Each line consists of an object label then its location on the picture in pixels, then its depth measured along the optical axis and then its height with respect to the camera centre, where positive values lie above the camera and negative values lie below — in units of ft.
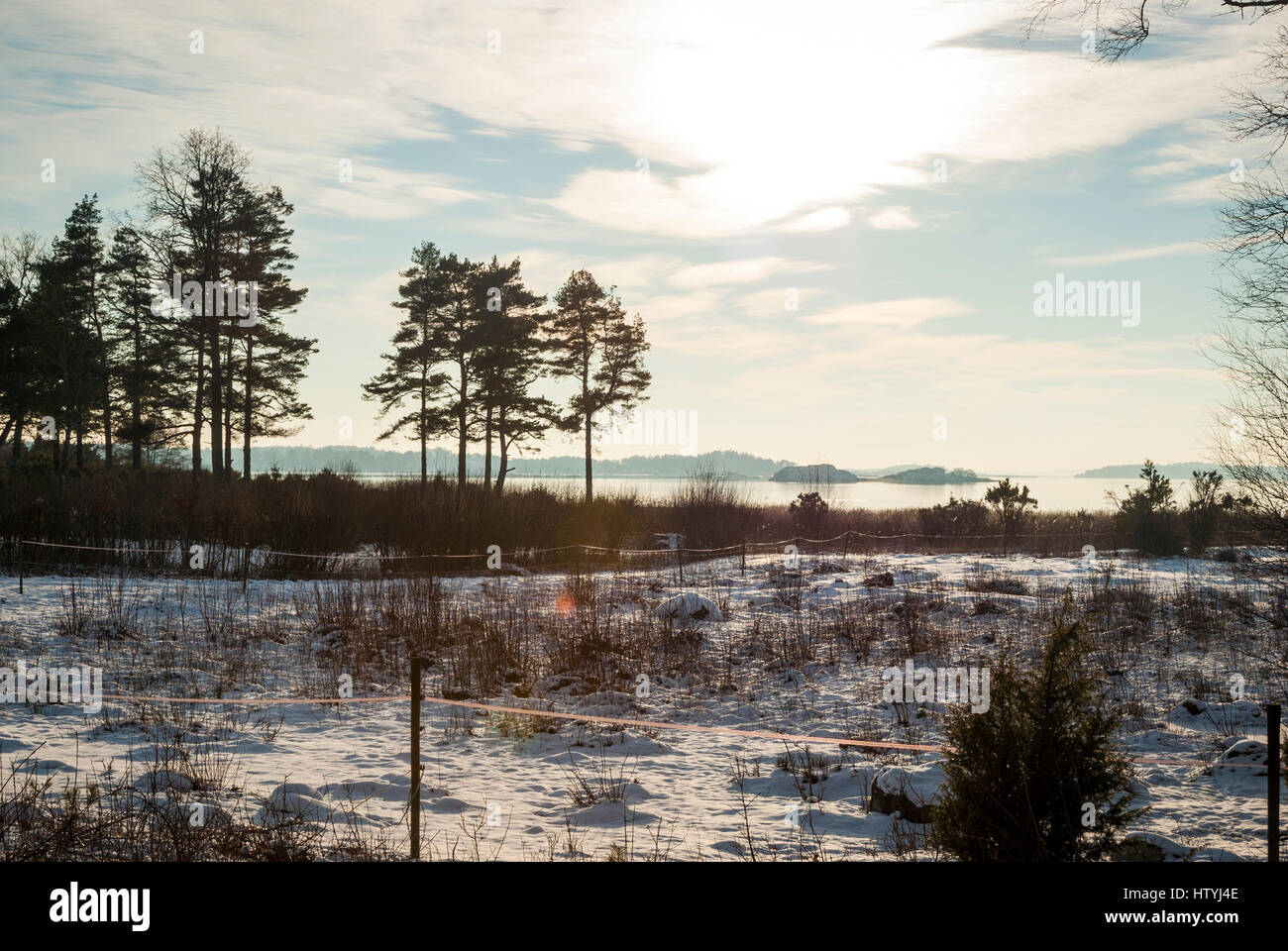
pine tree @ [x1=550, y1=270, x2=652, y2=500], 159.02 +29.31
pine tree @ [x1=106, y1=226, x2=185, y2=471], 129.39 +23.37
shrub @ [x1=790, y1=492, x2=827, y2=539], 104.17 -1.58
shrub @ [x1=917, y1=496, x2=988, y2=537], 107.24 -1.90
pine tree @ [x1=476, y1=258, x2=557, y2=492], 147.43 +25.59
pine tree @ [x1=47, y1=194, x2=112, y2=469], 122.42 +29.50
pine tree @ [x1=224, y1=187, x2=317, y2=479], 132.98 +25.44
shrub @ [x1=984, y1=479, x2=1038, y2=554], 100.17 +0.18
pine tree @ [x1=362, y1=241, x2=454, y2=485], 150.10 +24.54
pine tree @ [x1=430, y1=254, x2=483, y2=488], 149.18 +31.77
